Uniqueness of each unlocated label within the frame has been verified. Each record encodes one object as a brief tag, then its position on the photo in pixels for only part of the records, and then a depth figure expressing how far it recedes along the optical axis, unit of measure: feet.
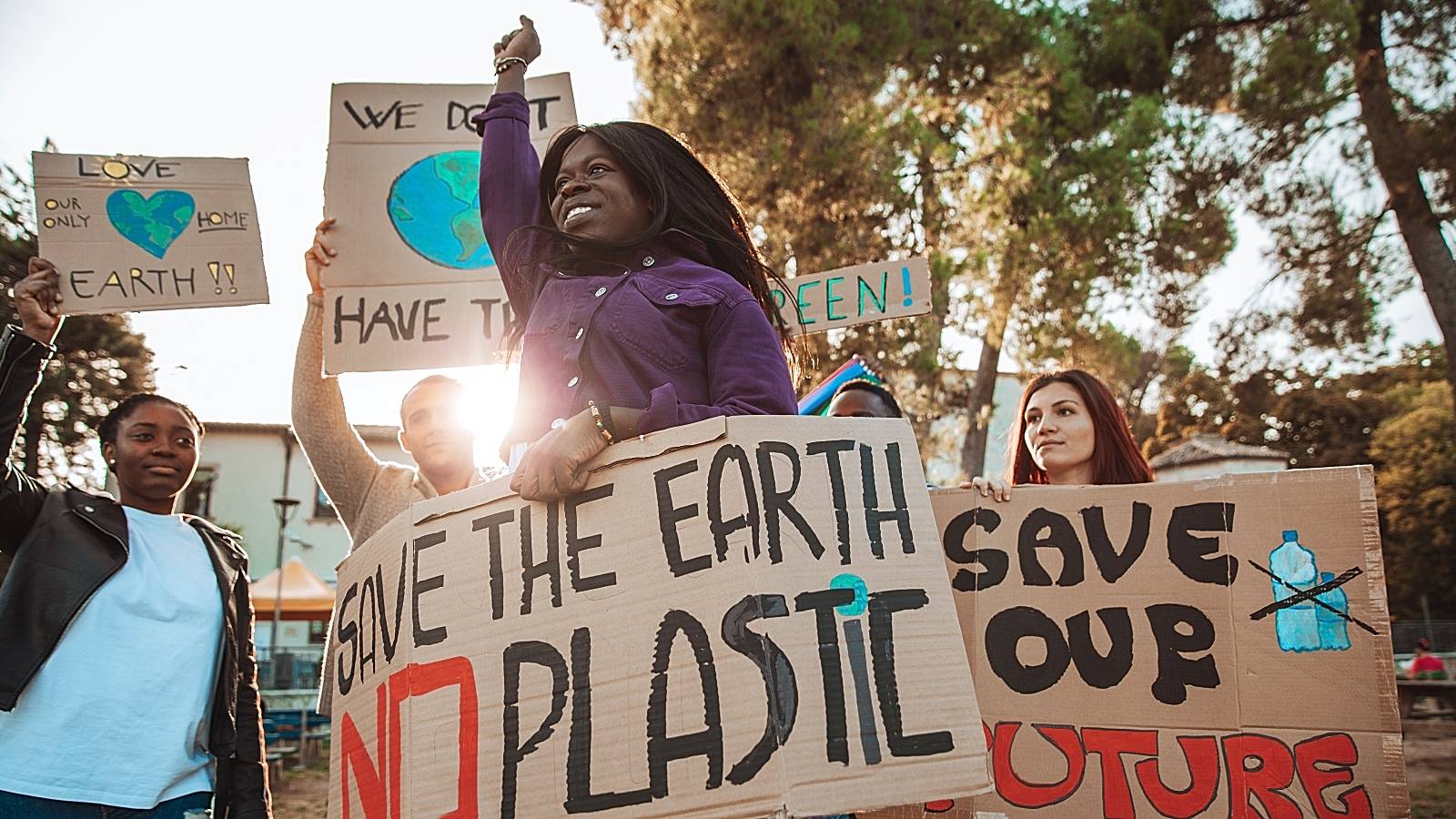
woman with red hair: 11.58
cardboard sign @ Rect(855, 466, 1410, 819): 7.99
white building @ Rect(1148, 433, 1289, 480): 94.02
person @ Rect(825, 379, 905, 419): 13.65
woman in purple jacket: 5.76
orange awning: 54.65
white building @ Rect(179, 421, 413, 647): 119.55
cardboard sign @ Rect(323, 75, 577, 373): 11.40
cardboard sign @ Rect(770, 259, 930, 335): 14.19
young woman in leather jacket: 7.95
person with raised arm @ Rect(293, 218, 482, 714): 10.16
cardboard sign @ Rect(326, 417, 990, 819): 5.01
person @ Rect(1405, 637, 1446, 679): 53.57
